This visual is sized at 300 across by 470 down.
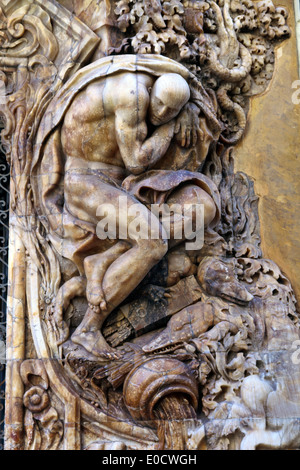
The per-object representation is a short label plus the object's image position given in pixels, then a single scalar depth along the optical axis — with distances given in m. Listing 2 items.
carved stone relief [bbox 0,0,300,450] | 6.25
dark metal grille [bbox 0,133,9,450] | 6.73
